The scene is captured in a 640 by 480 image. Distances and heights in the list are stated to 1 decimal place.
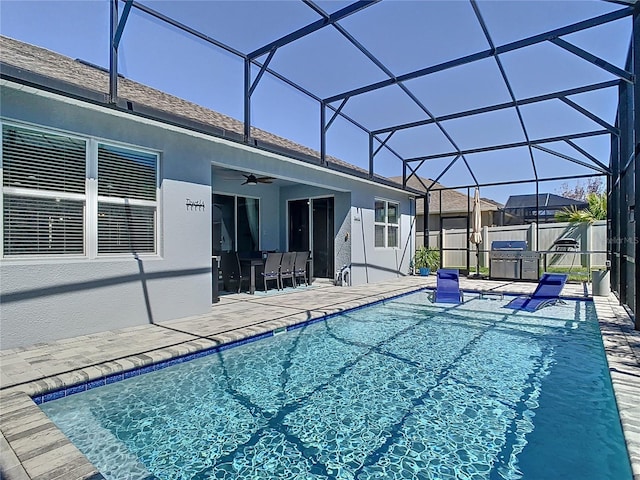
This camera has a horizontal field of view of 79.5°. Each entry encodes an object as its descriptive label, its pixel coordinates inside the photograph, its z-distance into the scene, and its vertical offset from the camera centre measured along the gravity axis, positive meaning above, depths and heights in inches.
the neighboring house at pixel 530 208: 839.8 +68.5
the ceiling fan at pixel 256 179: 386.9 +60.0
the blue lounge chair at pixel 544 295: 344.0 -53.2
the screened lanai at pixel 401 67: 235.6 +131.4
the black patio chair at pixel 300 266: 427.2 -31.1
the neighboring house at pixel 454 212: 846.5 +58.4
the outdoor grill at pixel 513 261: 495.2 -31.4
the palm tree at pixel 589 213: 591.2 +39.7
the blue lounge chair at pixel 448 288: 378.6 -50.6
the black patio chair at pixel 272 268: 387.5 -30.4
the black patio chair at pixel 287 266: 408.2 -30.7
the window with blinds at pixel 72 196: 191.2 +23.4
